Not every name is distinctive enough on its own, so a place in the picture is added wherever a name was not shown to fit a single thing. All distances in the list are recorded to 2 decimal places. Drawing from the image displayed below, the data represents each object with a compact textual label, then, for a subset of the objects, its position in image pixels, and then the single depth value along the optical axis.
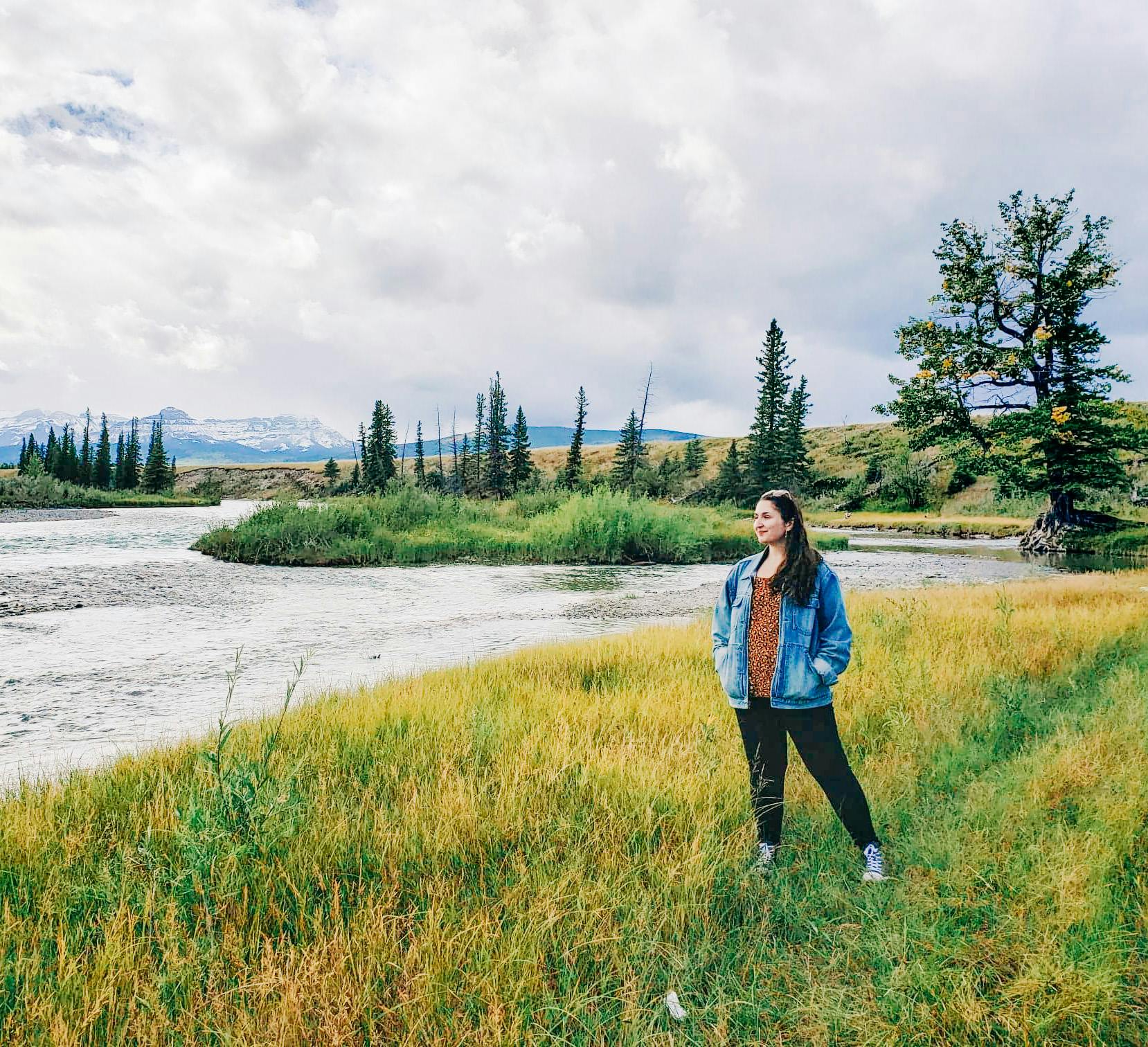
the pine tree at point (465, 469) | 75.26
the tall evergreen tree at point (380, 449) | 71.25
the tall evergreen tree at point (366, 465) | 72.19
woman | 3.19
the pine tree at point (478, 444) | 74.69
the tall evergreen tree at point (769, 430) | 57.56
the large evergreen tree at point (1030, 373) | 22.17
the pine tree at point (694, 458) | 84.56
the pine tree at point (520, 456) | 62.00
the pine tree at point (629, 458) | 57.81
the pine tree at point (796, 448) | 58.72
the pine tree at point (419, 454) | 79.97
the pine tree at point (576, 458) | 54.67
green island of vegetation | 20.98
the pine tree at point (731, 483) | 58.50
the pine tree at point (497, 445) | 64.38
